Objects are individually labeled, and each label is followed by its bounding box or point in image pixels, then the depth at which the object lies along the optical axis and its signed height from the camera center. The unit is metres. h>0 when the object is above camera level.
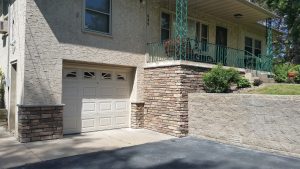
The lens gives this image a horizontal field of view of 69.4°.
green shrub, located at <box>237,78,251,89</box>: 8.15 +0.22
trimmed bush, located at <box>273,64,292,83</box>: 9.91 +0.74
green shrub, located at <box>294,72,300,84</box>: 9.72 +0.46
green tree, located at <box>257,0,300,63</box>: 13.44 +5.00
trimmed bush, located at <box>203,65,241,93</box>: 7.45 +0.31
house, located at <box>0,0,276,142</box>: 6.35 +0.82
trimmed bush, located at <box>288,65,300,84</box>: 9.72 +0.64
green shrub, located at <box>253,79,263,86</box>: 8.74 +0.28
